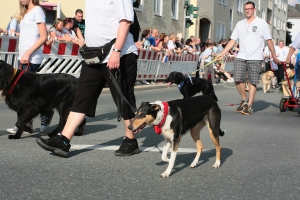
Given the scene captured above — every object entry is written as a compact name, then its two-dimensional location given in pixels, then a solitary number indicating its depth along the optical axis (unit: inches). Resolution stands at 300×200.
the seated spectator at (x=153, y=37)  761.6
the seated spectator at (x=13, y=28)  510.0
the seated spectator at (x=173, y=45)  823.1
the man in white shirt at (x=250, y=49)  423.2
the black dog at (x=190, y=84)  486.3
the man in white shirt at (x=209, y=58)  856.3
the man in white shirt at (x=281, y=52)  815.8
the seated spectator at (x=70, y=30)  580.7
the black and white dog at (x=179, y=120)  201.2
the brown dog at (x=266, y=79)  720.3
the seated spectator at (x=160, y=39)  777.1
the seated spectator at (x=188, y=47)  902.8
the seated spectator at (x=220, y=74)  917.2
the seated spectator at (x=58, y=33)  564.2
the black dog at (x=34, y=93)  264.1
